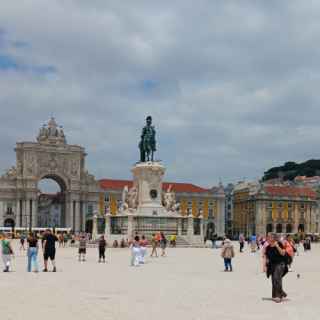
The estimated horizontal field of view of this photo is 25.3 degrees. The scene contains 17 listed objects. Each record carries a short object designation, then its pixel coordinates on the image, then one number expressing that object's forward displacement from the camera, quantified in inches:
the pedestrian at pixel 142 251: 1062.6
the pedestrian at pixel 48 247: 856.9
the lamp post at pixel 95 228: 2241.5
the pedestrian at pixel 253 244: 1731.8
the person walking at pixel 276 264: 549.0
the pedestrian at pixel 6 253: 848.3
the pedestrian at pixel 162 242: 1405.6
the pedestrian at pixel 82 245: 1133.1
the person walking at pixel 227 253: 907.4
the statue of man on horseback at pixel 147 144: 2046.0
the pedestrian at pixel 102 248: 1104.8
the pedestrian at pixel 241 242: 1739.3
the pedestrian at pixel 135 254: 1023.6
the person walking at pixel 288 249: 583.9
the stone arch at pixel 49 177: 4630.9
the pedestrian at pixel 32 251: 858.1
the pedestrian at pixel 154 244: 1332.4
